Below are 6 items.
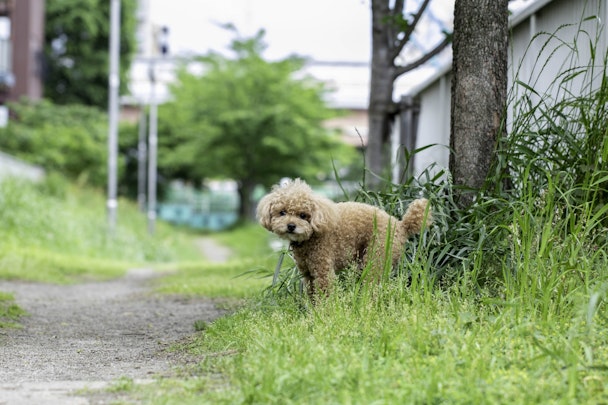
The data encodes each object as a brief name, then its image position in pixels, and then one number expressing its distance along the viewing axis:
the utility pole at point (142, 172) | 32.74
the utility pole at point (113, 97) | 19.60
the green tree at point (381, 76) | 10.76
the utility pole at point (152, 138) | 28.42
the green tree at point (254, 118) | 31.45
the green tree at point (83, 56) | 37.09
